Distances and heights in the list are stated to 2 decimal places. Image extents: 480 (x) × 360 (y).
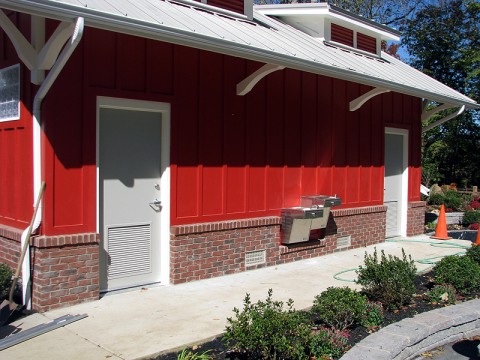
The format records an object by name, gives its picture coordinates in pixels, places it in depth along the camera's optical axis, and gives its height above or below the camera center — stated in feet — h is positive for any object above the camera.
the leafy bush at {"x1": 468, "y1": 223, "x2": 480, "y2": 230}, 47.43 -5.19
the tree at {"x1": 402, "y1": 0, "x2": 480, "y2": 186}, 84.69 +16.84
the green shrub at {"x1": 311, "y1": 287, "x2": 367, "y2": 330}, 17.40 -4.71
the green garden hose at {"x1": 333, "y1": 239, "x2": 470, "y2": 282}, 27.04 -5.35
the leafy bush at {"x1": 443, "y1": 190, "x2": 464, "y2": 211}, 57.41 -3.69
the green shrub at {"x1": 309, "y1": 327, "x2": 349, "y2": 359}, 15.40 -5.30
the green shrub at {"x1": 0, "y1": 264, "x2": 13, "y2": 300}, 18.54 -4.08
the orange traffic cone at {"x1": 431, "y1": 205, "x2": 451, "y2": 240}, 39.73 -4.72
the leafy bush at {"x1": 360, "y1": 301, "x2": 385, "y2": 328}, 18.17 -5.21
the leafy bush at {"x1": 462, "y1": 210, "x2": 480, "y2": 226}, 49.19 -4.53
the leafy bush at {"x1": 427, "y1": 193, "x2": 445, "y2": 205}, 58.77 -3.40
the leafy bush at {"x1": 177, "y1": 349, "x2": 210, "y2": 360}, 14.57 -5.36
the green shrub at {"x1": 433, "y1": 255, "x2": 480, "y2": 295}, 22.48 -4.58
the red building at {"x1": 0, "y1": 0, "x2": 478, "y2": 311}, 19.47 +1.33
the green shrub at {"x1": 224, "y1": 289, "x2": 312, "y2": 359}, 13.96 -4.54
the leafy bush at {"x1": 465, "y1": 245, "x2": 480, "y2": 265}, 25.36 -4.13
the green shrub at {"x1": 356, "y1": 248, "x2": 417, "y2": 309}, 20.04 -4.38
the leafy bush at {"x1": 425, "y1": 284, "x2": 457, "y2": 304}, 21.44 -5.21
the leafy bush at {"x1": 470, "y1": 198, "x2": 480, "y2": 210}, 58.07 -3.96
